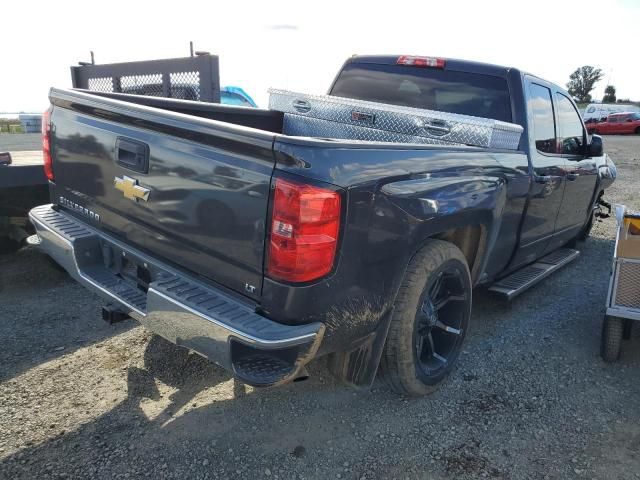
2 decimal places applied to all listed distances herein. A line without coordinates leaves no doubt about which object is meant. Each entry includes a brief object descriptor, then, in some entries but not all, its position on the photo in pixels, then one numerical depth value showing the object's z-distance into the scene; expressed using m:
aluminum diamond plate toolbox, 3.31
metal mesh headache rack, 4.88
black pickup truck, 1.98
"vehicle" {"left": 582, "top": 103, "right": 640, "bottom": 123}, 30.64
